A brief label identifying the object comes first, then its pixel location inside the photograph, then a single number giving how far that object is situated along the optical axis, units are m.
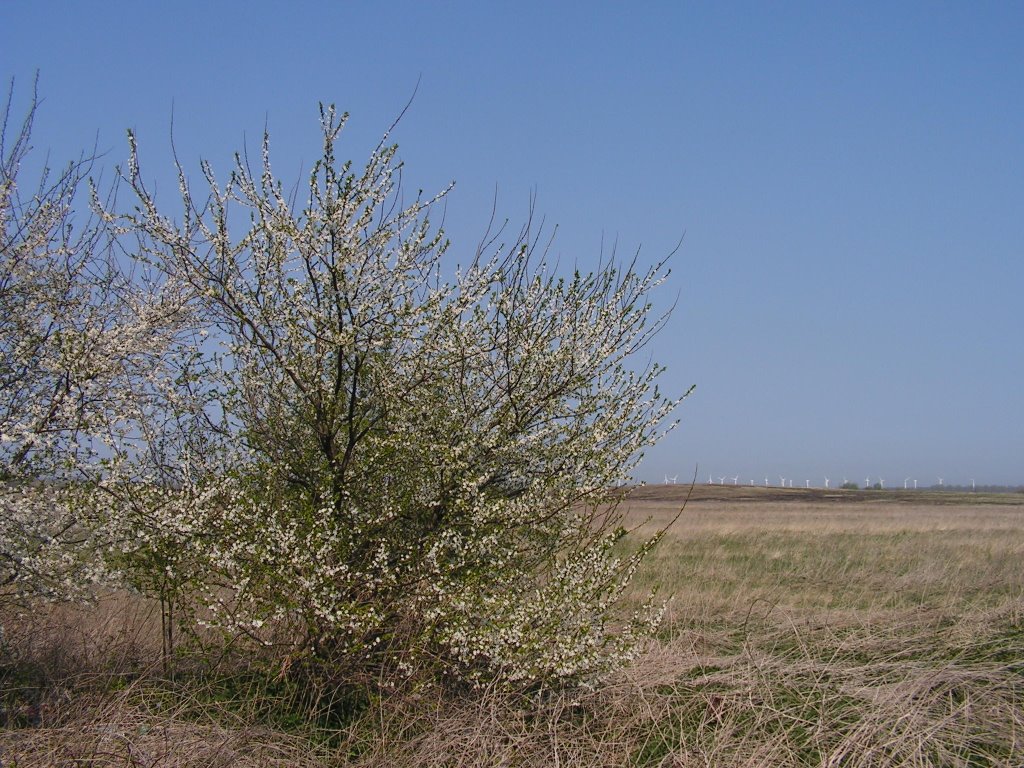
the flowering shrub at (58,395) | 6.49
